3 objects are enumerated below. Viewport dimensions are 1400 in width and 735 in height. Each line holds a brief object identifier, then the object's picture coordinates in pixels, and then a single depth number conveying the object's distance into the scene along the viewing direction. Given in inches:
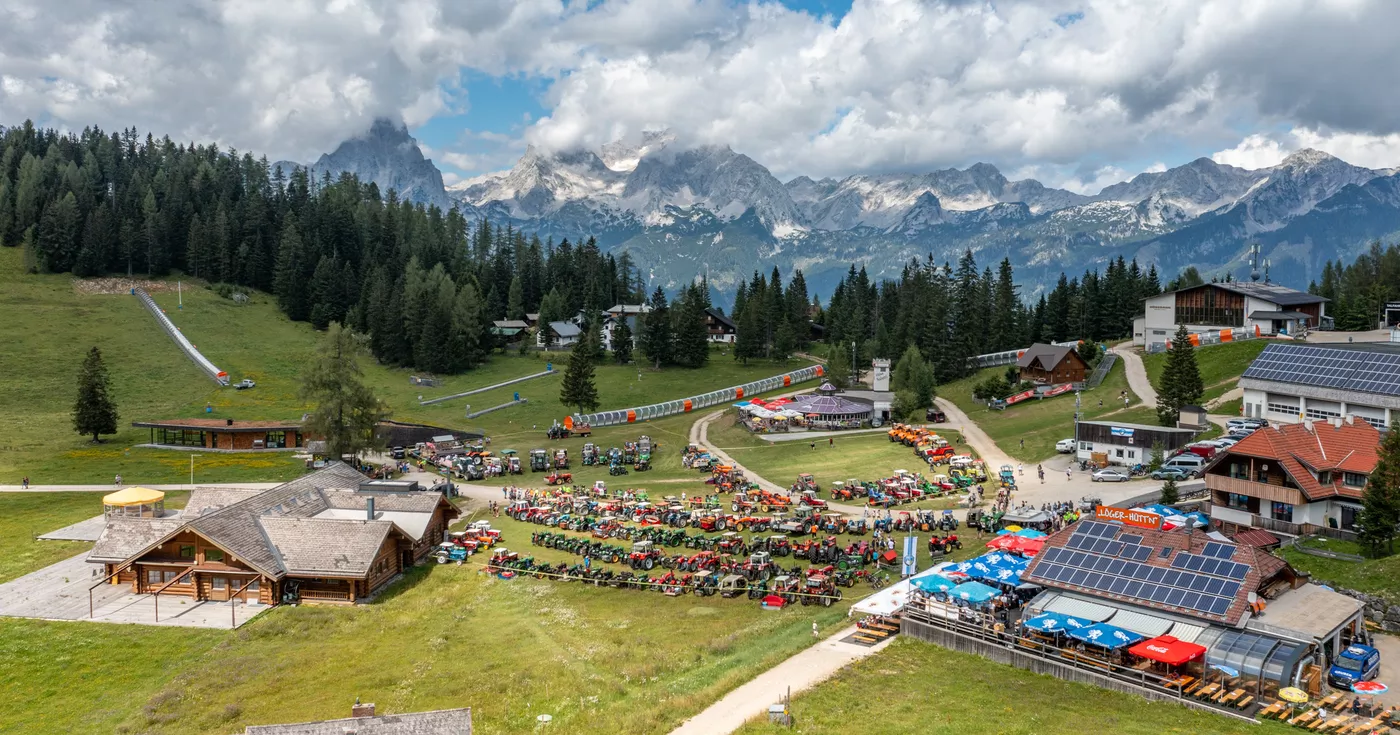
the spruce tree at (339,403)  3139.8
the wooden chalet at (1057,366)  3932.1
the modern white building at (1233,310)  3917.3
